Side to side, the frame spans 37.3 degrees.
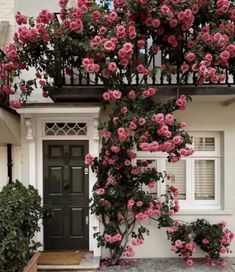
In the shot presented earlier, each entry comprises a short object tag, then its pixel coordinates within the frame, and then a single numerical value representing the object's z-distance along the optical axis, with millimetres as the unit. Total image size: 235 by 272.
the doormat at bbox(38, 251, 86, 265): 6020
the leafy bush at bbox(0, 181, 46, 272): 4590
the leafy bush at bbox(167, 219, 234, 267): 6027
